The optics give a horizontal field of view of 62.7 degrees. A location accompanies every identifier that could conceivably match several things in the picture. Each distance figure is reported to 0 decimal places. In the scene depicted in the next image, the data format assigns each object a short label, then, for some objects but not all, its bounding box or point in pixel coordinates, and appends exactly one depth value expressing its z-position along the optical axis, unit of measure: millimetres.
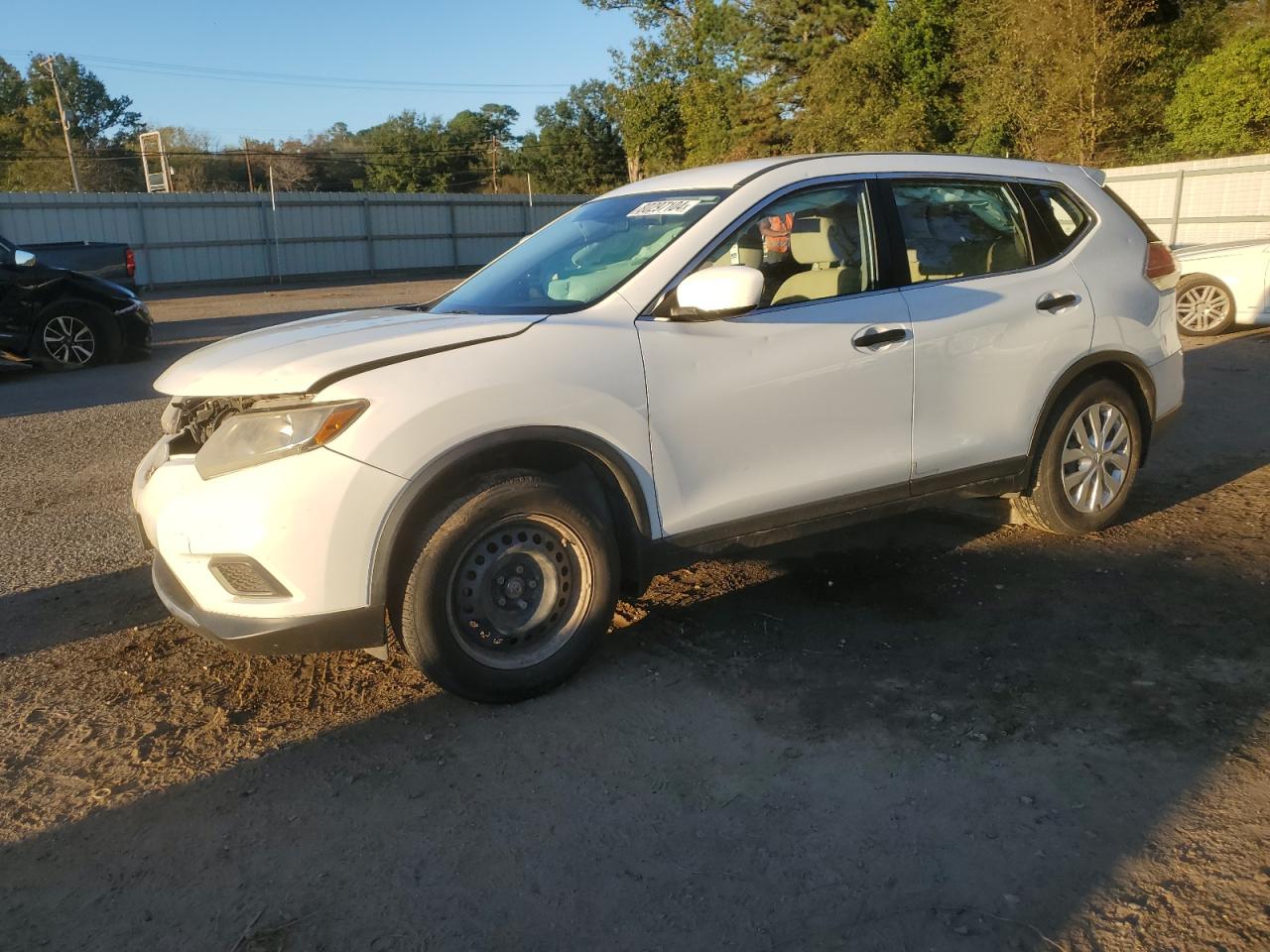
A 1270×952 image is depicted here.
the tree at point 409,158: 68312
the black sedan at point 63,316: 11367
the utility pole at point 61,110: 50306
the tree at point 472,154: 72438
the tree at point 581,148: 63906
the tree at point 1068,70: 22734
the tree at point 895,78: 32594
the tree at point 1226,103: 21719
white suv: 3338
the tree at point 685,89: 43469
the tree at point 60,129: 59219
